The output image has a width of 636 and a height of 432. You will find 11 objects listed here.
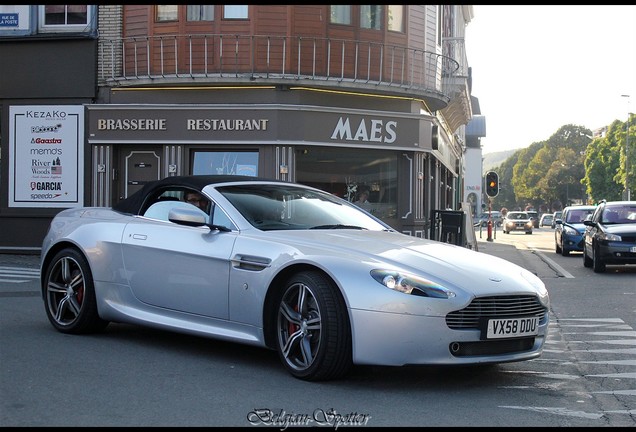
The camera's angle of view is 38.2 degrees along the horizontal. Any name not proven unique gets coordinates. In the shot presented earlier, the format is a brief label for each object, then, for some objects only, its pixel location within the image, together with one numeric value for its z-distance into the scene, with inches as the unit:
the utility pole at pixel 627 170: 2838.6
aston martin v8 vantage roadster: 221.5
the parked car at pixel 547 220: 3323.8
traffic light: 1304.1
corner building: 770.2
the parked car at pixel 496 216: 3864.2
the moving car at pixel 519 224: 2563.2
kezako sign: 796.0
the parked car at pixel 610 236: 706.2
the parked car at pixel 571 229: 1035.9
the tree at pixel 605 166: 3900.1
